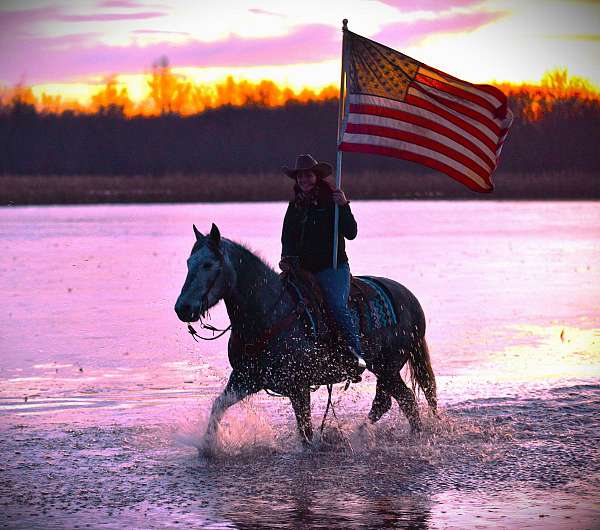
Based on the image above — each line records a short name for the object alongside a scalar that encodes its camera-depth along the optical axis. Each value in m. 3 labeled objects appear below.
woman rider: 17.86
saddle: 17.83
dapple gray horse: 16.42
